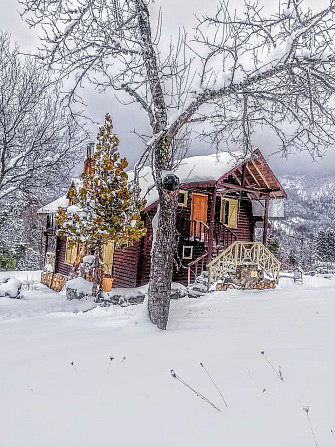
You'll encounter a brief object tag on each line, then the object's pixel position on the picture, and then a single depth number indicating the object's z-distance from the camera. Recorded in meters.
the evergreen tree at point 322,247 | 45.12
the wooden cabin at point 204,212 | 13.55
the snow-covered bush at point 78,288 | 13.05
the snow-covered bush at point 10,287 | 13.69
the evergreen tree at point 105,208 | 11.86
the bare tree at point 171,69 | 5.09
